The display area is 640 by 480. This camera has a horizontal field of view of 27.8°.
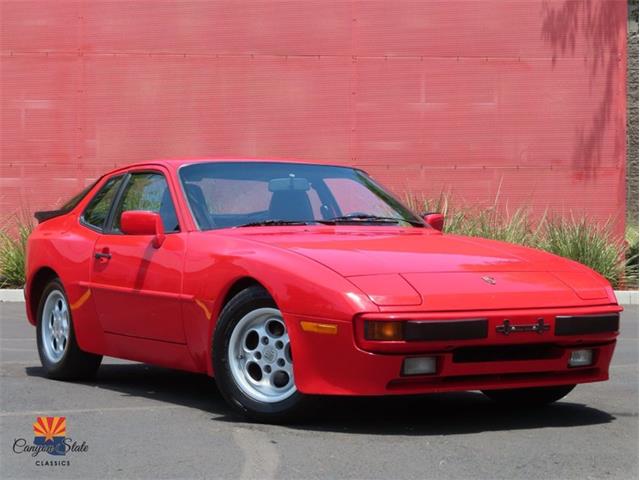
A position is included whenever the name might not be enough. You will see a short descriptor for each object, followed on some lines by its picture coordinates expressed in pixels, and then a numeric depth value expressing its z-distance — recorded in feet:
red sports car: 19.35
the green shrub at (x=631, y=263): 58.95
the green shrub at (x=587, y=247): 56.54
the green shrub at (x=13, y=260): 53.67
